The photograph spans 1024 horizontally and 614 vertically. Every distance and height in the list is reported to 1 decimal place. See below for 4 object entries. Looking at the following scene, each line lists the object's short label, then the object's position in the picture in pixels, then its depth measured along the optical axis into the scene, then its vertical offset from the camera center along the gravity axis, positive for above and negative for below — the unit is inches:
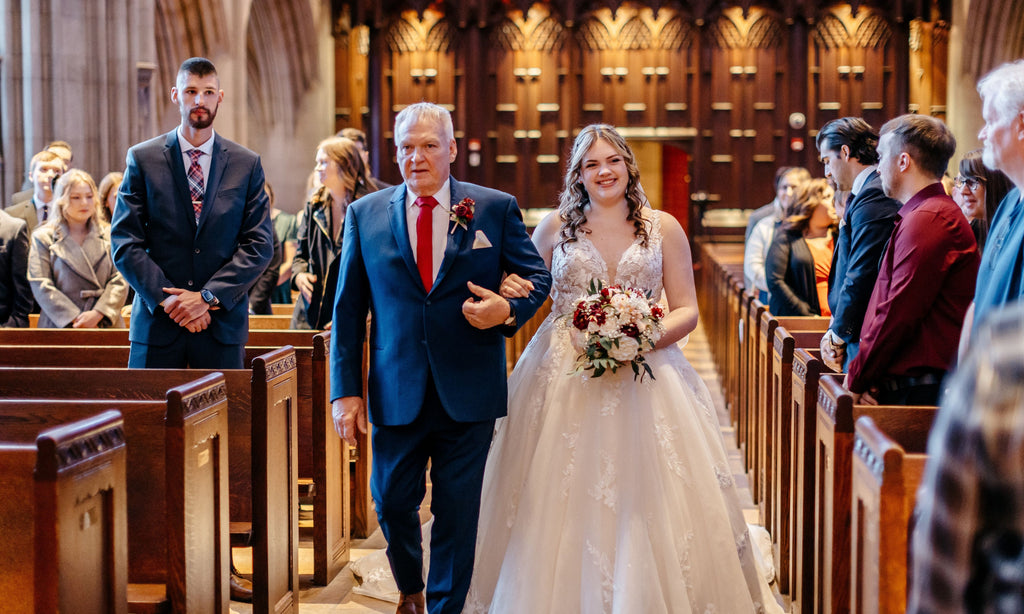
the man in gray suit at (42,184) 277.4 +27.9
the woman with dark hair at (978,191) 174.7 +17.1
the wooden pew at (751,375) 230.4 -20.8
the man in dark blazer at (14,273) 253.0 +3.6
